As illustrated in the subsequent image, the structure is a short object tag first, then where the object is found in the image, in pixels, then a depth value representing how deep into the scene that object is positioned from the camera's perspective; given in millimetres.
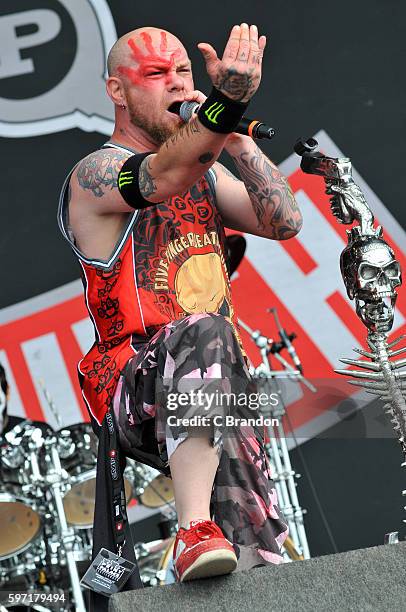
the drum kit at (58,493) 8391
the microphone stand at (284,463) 8539
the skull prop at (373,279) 4738
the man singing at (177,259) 4203
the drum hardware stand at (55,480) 8109
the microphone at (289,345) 8656
